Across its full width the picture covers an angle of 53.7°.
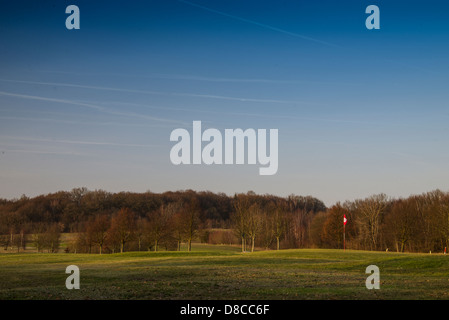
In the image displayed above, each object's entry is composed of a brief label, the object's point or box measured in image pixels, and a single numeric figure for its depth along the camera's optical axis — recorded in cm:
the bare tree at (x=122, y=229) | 9559
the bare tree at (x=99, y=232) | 9812
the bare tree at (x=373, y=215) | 10731
